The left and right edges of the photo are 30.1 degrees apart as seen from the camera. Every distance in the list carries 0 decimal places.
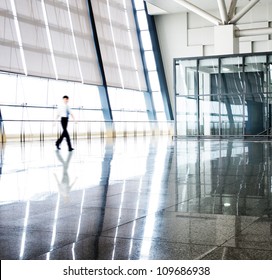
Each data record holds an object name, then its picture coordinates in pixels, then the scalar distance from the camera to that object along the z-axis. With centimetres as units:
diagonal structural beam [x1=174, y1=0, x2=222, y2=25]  2850
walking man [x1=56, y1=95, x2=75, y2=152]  1724
